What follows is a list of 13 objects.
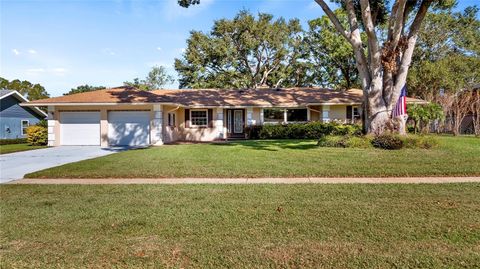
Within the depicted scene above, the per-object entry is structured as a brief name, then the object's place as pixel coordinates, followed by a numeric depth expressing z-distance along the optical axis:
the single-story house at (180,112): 19.44
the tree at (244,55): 34.31
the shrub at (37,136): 20.66
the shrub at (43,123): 25.43
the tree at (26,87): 57.60
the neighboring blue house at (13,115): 25.34
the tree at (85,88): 58.54
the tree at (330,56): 31.17
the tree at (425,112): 20.38
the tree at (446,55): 28.20
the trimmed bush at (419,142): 12.69
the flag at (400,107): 14.13
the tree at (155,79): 45.91
